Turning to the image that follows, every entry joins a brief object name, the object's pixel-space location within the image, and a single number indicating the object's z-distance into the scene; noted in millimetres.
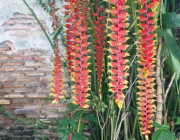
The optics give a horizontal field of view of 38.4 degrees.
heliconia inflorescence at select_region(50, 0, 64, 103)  819
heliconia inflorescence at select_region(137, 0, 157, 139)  681
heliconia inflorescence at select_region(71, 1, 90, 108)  721
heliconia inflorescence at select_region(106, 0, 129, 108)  614
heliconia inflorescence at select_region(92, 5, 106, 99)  833
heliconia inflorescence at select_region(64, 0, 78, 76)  754
